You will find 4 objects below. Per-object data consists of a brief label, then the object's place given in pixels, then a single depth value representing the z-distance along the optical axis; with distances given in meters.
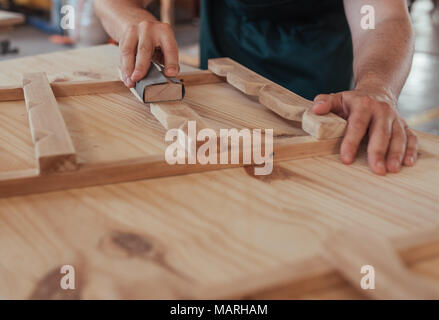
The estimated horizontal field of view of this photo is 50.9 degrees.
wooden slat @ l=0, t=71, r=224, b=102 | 1.10
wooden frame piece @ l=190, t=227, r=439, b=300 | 0.51
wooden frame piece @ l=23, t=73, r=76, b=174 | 0.73
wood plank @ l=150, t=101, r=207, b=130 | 0.90
